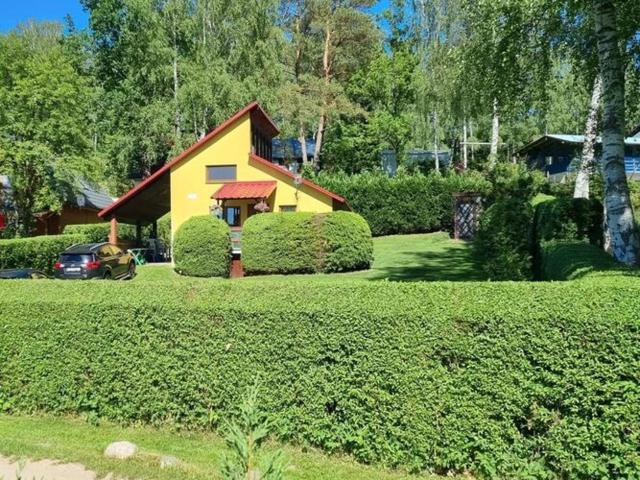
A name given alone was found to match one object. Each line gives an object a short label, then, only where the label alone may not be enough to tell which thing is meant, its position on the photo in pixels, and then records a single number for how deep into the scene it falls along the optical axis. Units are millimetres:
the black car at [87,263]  16891
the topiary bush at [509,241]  10586
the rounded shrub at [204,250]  16969
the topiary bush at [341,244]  16922
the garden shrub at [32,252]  18630
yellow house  22406
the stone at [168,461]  4539
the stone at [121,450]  4727
